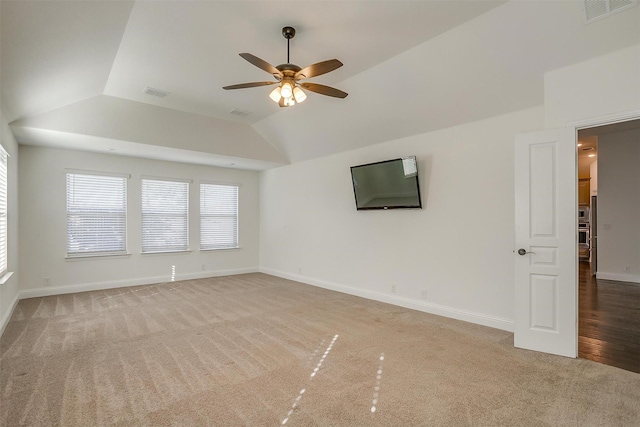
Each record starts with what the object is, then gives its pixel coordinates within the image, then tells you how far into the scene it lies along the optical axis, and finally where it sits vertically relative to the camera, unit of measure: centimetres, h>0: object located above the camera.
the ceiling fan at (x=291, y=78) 281 +125
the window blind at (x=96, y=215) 588 -1
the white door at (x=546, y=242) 312 -30
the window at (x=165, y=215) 670 -3
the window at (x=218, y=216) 752 -6
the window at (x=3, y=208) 378 +8
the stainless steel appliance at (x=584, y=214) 1009 -9
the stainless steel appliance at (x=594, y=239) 704 -61
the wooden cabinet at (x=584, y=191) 1022 +64
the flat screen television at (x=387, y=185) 481 +44
